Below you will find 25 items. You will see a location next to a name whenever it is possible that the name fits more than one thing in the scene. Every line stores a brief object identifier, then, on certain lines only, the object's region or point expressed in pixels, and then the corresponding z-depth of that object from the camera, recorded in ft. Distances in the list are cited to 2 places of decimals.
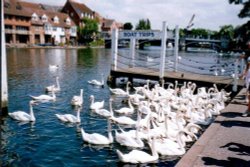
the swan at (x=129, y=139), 34.50
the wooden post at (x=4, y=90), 42.40
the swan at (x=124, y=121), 44.81
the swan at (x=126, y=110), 52.18
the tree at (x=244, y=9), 117.91
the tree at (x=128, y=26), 438.07
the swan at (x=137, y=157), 29.73
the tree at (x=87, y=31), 338.34
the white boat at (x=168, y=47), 379.82
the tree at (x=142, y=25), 458.87
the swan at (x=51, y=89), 70.78
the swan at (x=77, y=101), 56.44
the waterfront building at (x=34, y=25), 264.31
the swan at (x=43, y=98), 60.33
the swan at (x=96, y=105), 53.01
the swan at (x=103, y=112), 48.90
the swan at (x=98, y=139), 35.35
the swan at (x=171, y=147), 31.89
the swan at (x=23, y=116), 44.80
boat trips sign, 76.64
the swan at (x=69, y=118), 44.98
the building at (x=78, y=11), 357.82
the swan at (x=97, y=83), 81.82
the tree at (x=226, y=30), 439.30
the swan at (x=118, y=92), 69.82
